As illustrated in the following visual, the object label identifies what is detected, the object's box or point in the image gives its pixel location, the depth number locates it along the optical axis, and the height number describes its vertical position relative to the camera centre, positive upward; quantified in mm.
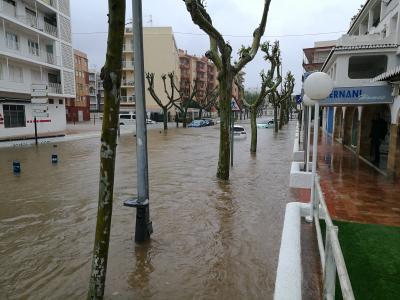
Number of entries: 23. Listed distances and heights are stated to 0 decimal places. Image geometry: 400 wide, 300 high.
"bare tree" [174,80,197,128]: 49375 -803
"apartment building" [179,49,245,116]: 86000 +9816
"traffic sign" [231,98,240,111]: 15007 +105
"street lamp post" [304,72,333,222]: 5758 +348
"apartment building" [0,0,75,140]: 27094 +3870
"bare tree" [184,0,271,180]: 10192 +1003
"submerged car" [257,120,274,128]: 47375 -2260
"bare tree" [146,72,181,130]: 39819 +1989
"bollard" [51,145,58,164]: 15559 -2217
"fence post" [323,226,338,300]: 2891 -1356
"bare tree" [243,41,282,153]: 18688 +1454
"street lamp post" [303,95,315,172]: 9352 +149
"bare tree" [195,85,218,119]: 60459 +1048
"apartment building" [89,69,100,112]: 99688 +5399
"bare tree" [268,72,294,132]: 40331 +2620
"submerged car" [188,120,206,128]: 51053 -2237
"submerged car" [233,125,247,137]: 28586 -1901
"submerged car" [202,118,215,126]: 54062 -2121
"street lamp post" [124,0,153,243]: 5359 -504
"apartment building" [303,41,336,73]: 48872 +7842
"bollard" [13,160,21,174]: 13195 -2192
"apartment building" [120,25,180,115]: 64938 +9022
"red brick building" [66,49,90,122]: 64188 +2482
